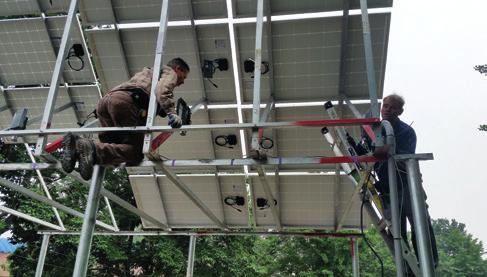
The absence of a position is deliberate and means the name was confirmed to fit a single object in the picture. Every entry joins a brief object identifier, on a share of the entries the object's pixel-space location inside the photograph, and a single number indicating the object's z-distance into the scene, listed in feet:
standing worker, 14.46
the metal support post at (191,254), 25.90
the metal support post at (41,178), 23.69
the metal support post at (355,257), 24.86
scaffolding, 13.15
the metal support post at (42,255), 26.37
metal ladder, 11.65
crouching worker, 13.34
